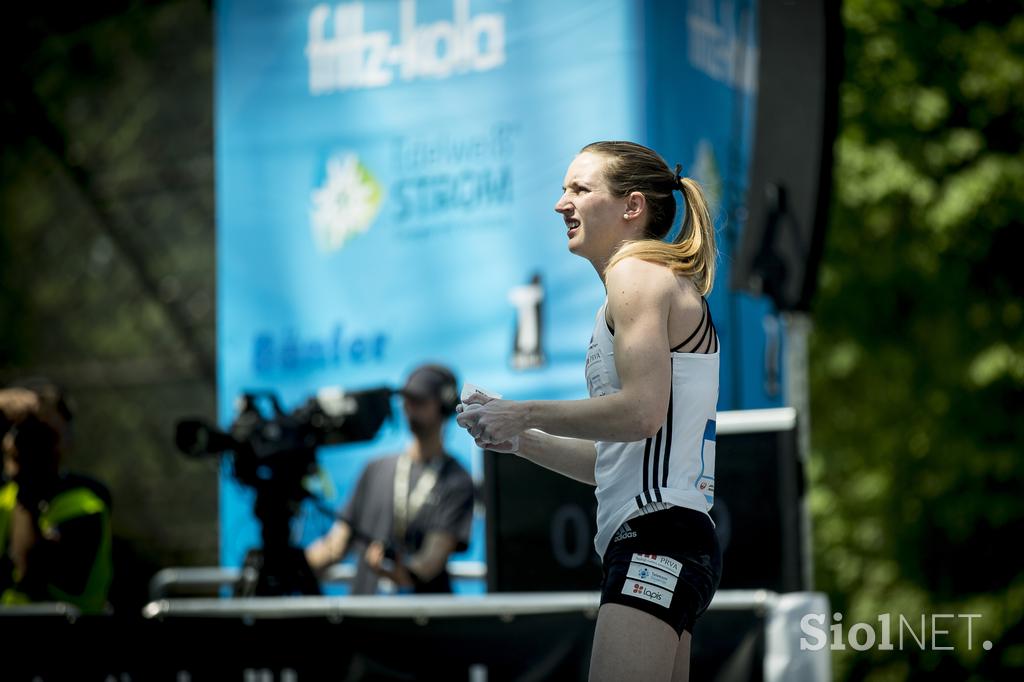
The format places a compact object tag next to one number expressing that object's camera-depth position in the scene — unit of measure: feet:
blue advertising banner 41.19
